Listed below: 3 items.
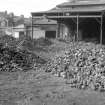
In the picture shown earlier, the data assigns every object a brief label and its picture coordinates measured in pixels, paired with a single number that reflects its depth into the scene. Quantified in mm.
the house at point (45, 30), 36125
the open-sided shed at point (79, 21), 25738
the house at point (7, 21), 62438
